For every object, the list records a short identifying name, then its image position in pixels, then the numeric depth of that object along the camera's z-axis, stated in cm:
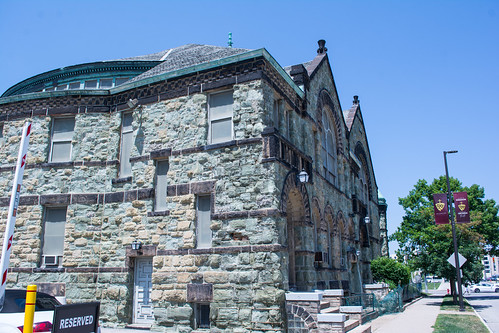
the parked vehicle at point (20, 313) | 666
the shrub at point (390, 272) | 2555
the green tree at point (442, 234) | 2745
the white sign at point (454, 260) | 2069
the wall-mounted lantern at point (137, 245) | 1384
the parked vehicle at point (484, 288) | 5068
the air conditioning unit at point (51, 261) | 1463
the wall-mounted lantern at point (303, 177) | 1391
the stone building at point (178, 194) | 1239
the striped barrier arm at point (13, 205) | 549
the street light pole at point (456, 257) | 2101
